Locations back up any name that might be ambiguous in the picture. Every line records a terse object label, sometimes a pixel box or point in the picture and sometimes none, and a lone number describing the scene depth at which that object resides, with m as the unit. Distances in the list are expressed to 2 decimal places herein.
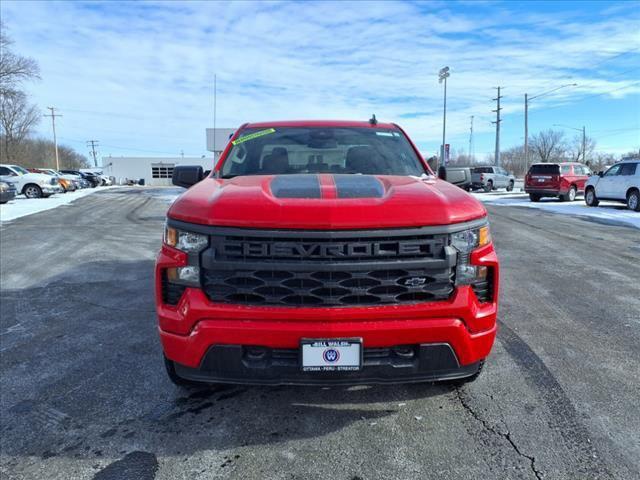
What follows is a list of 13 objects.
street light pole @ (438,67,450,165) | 33.95
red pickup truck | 2.26
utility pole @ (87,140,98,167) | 117.38
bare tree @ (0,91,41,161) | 59.59
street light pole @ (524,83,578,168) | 45.09
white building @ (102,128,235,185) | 73.23
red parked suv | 20.77
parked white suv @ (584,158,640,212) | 15.94
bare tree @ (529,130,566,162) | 83.77
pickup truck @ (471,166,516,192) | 30.73
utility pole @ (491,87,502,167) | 42.41
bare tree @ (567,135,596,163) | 80.62
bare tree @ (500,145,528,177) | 85.88
